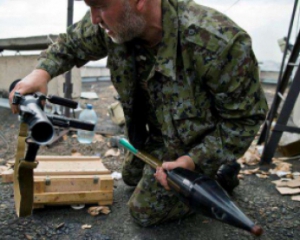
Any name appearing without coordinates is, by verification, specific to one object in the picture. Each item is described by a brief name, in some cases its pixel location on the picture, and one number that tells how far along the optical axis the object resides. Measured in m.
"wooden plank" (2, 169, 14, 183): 2.57
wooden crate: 2.23
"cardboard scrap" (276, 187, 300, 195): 2.77
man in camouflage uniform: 1.78
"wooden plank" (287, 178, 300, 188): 2.88
